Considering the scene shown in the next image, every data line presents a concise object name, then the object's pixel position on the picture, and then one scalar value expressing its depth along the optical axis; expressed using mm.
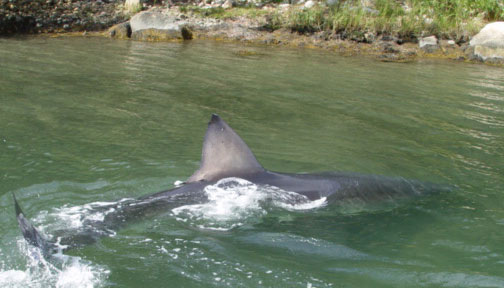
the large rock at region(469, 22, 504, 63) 14820
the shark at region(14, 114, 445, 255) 4266
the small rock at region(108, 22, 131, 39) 17262
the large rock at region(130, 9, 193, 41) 17047
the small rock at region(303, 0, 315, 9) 18800
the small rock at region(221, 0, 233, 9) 19966
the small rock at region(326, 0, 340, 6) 18400
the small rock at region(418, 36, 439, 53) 15802
